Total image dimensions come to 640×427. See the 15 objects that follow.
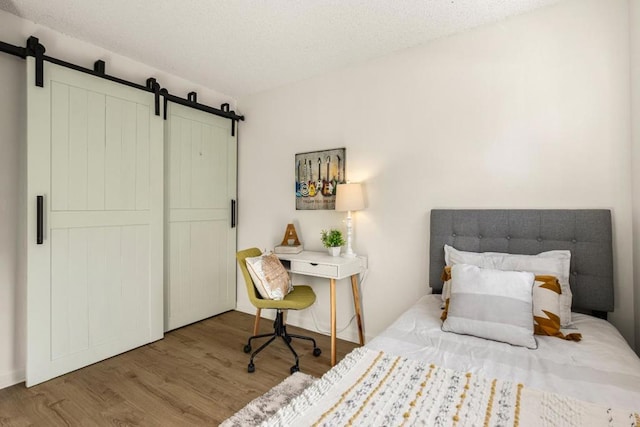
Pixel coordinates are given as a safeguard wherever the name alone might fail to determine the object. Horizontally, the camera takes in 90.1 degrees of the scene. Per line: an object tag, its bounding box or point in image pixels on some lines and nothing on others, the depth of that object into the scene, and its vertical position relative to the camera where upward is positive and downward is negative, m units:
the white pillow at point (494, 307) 1.52 -0.46
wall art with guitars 2.96 +0.37
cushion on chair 2.39 -0.46
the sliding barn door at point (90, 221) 2.19 -0.03
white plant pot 2.76 -0.30
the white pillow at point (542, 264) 1.72 -0.29
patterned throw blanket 0.94 -0.60
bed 0.97 -0.60
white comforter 1.13 -0.61
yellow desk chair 2.37 -0.65
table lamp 2.65 +0.15
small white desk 2.43 -0.42
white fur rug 1.78 -1.13
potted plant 2.75 -0.22
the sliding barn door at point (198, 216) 3.12 +0.01
